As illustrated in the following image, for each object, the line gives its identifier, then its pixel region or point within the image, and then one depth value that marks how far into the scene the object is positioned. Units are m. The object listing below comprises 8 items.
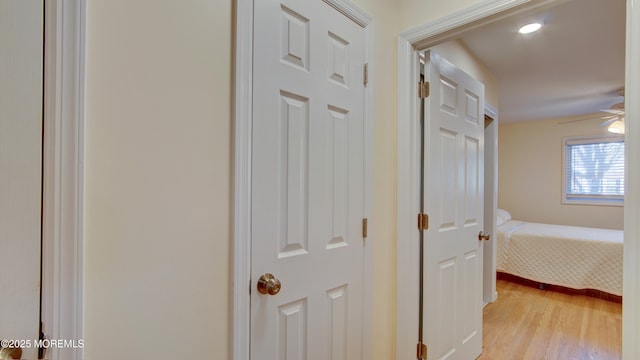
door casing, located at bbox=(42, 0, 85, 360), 0.63
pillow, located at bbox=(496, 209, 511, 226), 4.17
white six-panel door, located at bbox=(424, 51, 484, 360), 1.70
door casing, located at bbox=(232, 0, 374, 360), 0.92
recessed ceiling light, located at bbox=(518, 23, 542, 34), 2.17
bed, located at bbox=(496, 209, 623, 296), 3.19
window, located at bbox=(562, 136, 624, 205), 4.63
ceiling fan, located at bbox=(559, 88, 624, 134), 3.59
